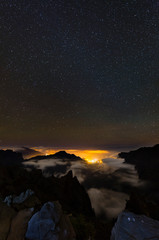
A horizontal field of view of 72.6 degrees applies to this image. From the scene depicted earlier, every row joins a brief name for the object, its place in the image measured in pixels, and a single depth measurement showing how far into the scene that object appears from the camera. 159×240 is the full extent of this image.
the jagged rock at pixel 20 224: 8.22
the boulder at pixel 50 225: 7.97
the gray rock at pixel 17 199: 18.11
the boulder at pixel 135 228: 9.58
